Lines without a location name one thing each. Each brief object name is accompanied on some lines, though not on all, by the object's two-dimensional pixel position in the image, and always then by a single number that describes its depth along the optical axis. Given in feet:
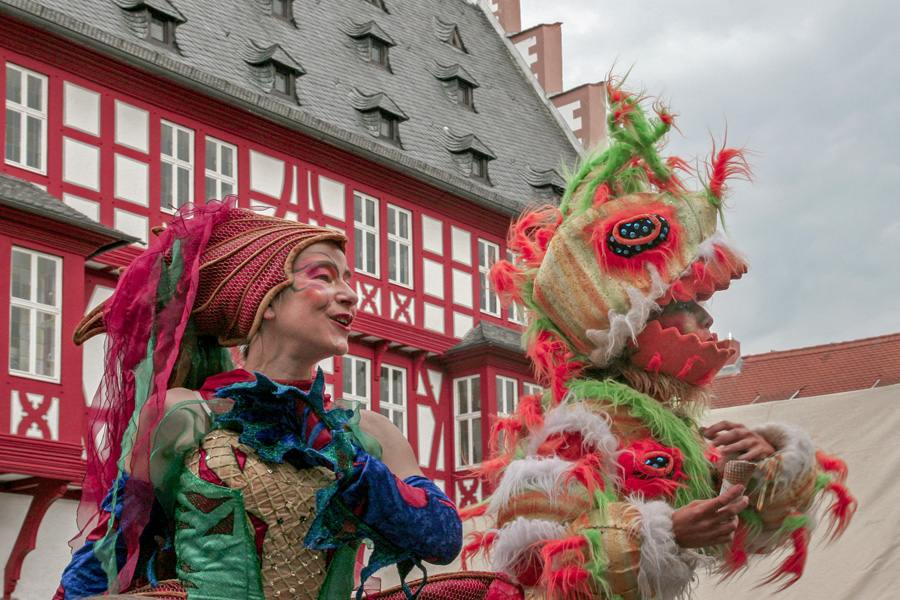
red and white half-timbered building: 40.55
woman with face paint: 10.01
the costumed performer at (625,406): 13.44
